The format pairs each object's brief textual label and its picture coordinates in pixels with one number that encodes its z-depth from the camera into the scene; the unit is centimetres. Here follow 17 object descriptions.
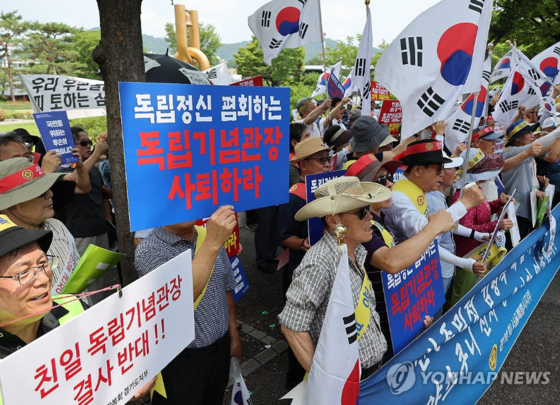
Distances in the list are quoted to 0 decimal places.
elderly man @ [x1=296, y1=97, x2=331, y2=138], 676
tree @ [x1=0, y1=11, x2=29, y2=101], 4919
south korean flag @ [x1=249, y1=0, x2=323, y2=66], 584
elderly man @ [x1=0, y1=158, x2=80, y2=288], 211
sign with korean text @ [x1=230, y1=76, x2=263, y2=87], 483
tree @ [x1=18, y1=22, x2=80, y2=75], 4518
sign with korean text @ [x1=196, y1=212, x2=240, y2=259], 338
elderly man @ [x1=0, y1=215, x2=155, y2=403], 133
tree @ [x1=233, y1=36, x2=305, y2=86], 3856
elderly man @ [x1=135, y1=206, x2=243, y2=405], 223
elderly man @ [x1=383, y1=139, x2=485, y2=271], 306
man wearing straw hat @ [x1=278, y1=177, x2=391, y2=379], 204
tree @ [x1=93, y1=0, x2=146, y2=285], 263
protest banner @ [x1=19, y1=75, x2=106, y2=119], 504
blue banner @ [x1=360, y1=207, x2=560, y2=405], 229
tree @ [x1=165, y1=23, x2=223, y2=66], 5362
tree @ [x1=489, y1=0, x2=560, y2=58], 1495
